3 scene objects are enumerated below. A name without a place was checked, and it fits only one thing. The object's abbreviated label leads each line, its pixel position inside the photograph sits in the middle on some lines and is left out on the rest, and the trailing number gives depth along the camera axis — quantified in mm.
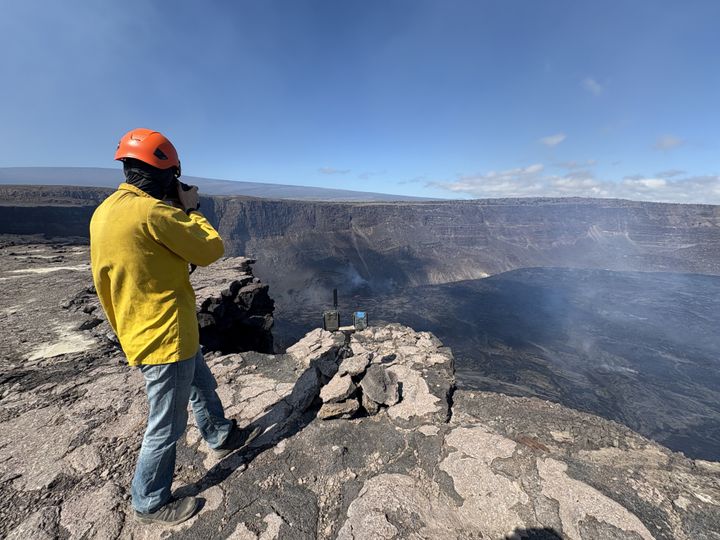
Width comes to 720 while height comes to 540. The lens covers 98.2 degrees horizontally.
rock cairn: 3139
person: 1613
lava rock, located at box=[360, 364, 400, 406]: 3217
